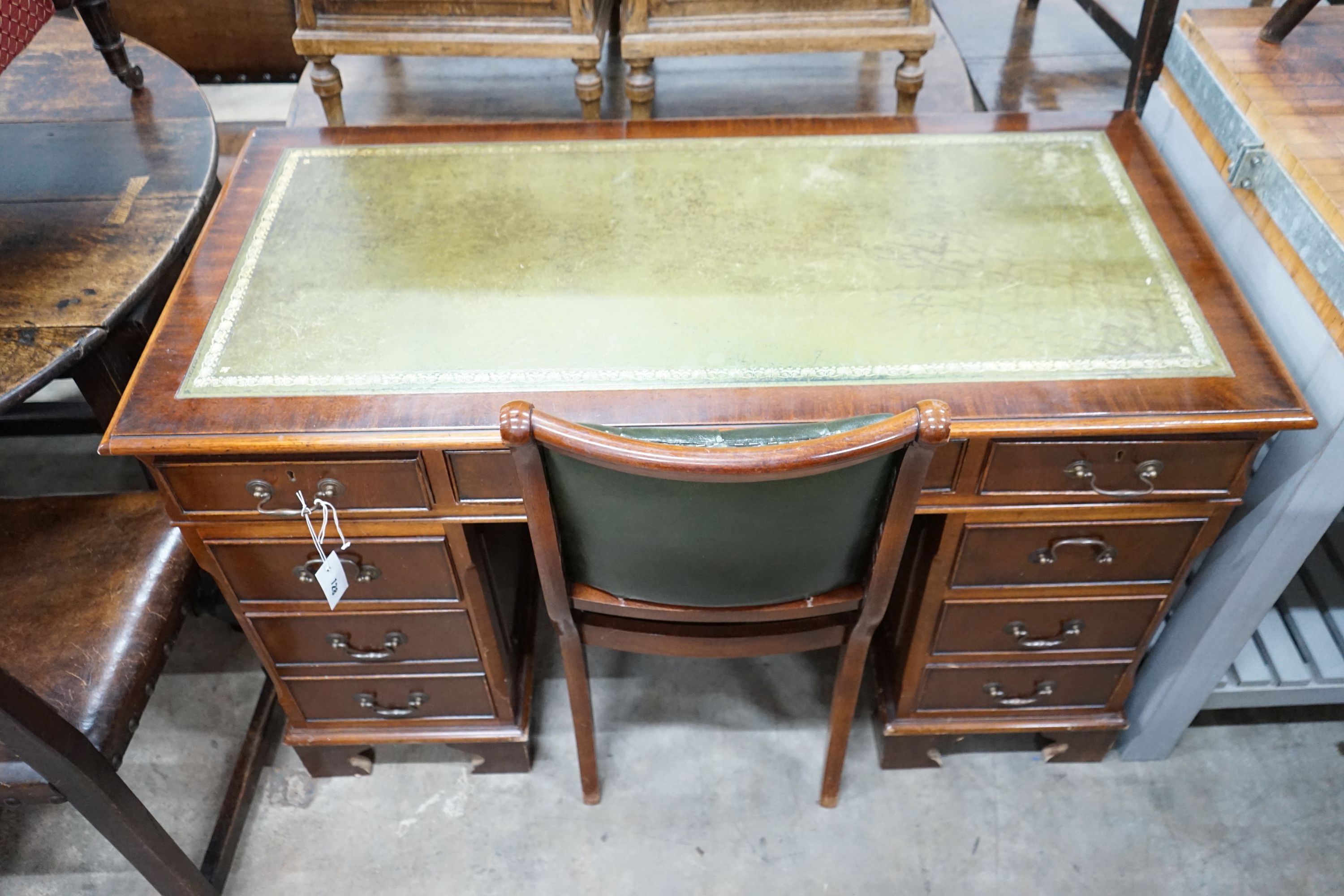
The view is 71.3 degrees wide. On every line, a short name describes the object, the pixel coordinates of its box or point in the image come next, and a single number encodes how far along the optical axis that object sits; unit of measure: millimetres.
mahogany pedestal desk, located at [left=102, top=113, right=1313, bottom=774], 1164
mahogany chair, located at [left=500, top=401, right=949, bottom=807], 958
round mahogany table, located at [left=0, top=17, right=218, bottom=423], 1330
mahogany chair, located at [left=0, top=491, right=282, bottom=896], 1212
